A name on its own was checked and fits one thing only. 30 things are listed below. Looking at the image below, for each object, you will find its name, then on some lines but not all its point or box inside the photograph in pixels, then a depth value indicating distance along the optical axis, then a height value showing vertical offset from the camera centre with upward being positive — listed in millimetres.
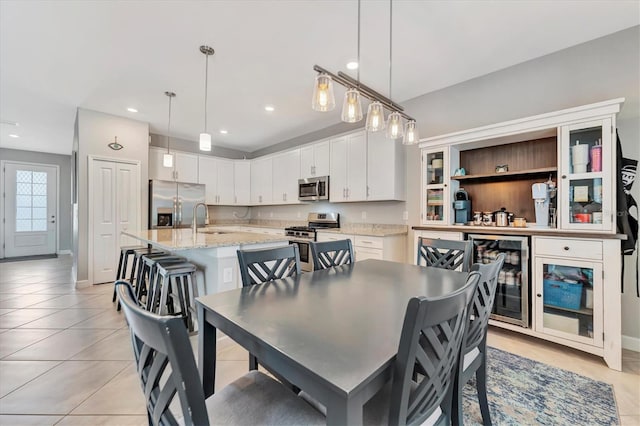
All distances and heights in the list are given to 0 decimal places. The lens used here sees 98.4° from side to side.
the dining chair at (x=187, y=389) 618 -484
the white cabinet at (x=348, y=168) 4129 +715
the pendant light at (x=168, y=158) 3693 +747
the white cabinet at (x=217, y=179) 5832 +762
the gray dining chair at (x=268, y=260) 1639 -302
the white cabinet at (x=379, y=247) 3498 -429
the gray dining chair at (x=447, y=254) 2193 -340
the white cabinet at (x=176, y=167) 5164 +900
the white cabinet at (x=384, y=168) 3762 +642
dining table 730 -412
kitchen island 2561 -412
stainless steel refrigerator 4836 +197
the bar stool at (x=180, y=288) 2383 -711
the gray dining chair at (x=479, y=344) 1229 -630
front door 6723 +104
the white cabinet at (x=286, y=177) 5250 +737
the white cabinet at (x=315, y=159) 4668 +963
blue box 2320 -683
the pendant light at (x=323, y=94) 1630 +726
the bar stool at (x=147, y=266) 2691 -576
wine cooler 2555 -569
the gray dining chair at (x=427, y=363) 783 -480
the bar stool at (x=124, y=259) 3563 -600
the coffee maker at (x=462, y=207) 3162 +85
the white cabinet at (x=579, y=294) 2123 -660
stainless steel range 4355 -284
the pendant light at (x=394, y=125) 1997 +647
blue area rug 1620 -1191
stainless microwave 4633 +443
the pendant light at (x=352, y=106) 1736 +694
